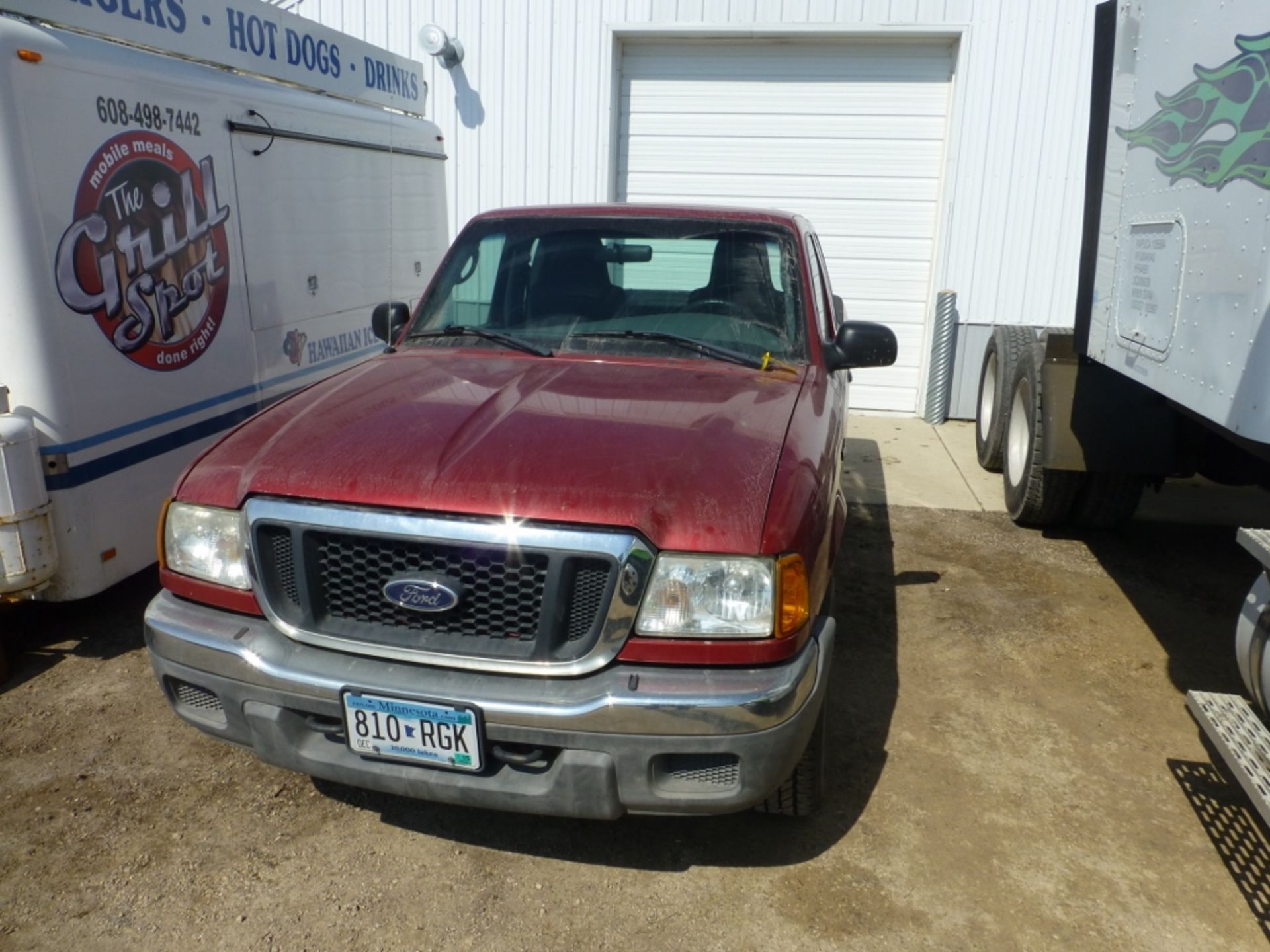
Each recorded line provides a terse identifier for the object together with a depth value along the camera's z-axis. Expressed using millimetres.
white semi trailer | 2891
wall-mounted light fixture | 8688
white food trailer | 3734
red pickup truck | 2402
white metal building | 8461
